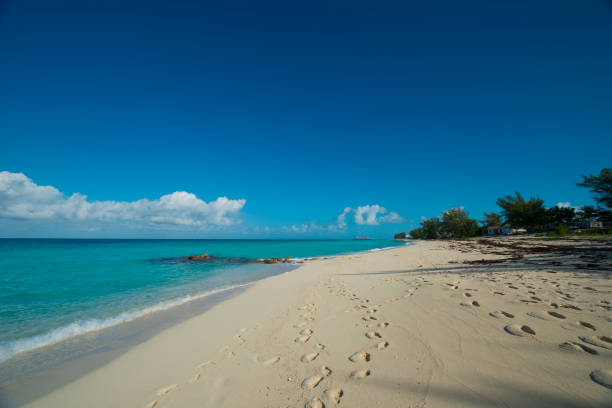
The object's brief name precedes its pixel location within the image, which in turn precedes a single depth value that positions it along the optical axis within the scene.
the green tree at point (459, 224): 71.81
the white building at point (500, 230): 64.02
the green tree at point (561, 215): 45.91
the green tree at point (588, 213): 34.28
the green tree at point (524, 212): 48.22
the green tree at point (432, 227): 89.88
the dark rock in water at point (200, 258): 27.34
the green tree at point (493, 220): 74.50
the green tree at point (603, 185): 29.50
